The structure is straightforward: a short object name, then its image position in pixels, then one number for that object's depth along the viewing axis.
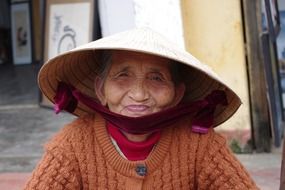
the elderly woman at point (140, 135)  0.93
